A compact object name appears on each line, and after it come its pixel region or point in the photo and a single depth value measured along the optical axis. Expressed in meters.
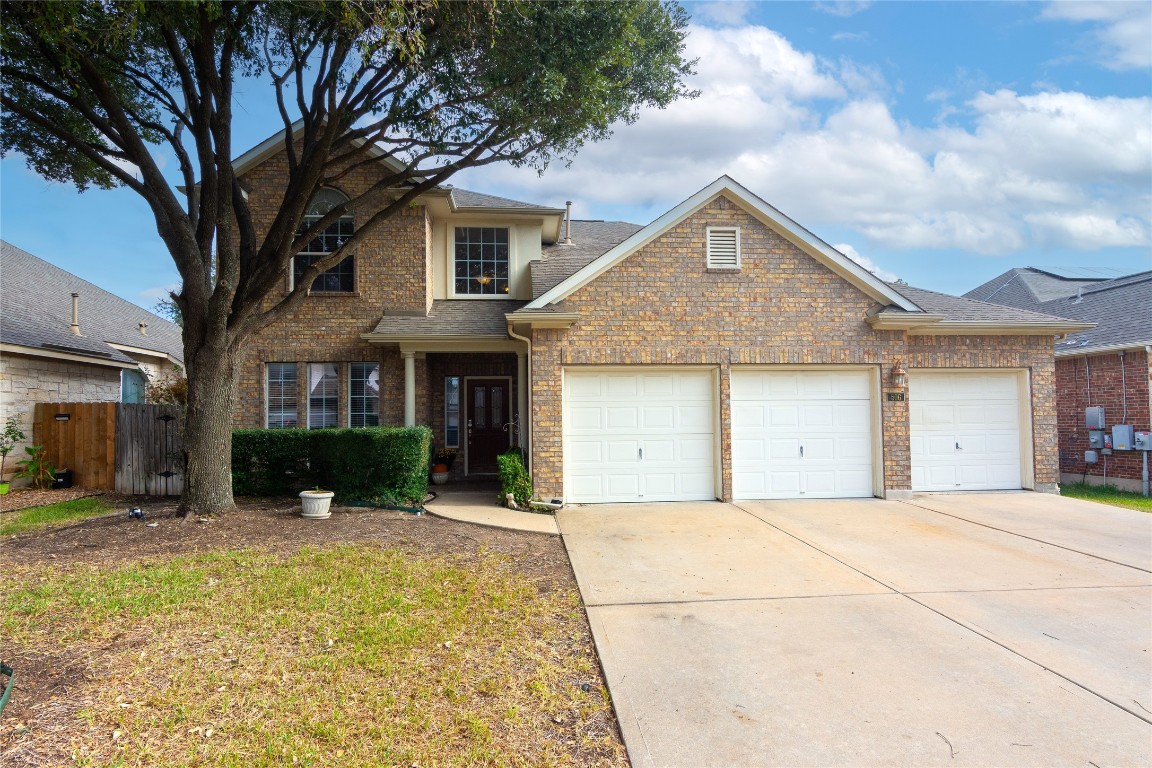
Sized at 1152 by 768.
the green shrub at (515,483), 9.95
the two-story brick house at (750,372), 10.34
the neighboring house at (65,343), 12.48
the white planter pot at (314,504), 9.20
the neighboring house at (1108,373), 12.68
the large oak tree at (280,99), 8.30
